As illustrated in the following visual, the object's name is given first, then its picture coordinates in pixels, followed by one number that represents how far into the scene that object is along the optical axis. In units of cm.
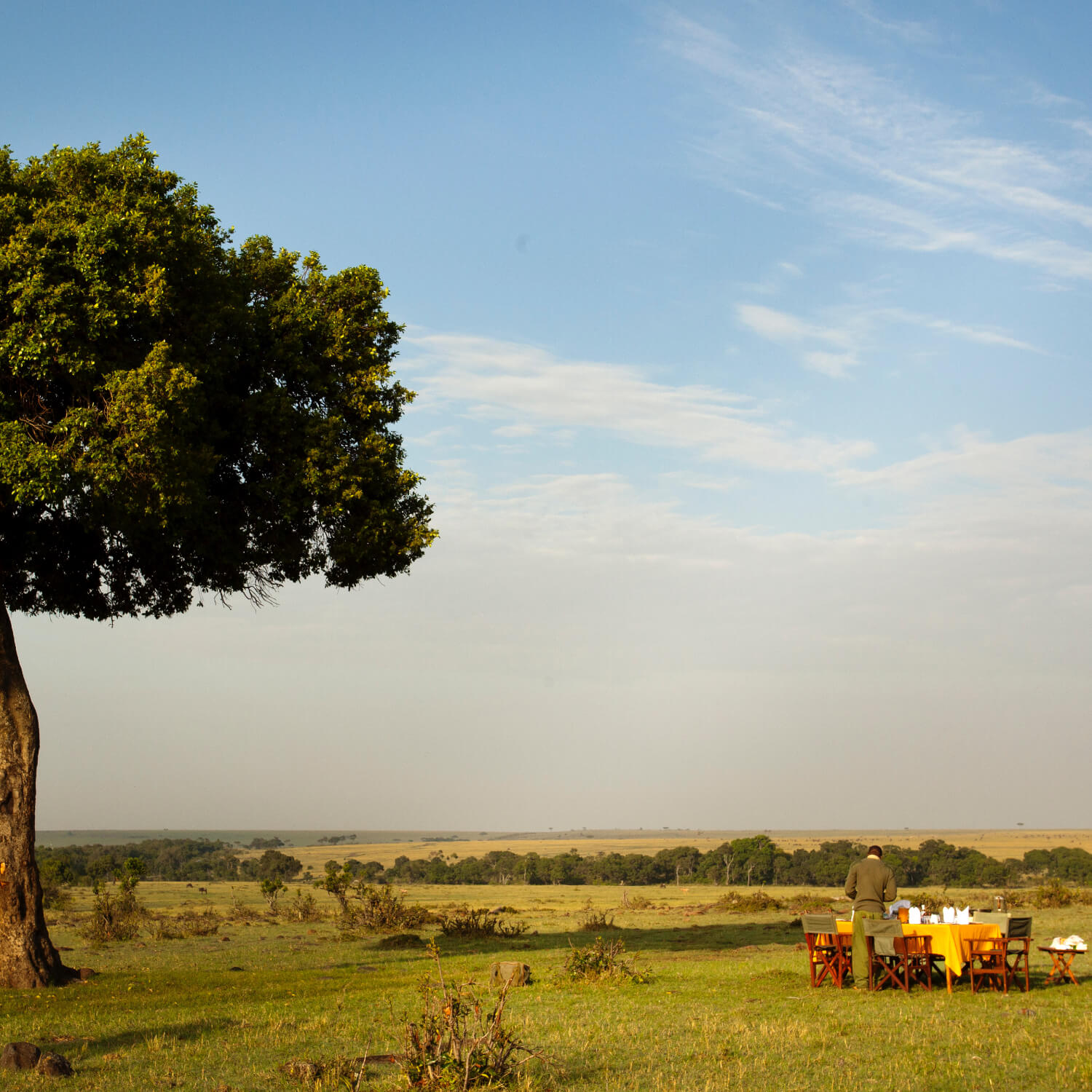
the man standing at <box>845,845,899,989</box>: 1551
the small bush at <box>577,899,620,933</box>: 3106
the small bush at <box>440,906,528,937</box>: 2903
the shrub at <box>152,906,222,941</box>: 3203
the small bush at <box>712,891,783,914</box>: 4125
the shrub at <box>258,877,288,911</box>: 4182
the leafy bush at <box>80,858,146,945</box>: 3083
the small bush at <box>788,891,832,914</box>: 3928
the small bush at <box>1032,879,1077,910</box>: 3762
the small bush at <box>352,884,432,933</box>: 3288
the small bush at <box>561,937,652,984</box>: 1766
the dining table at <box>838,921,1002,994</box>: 1496
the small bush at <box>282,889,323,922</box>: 3969
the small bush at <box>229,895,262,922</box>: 4006
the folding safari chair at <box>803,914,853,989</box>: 1591
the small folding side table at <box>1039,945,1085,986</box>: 1570
